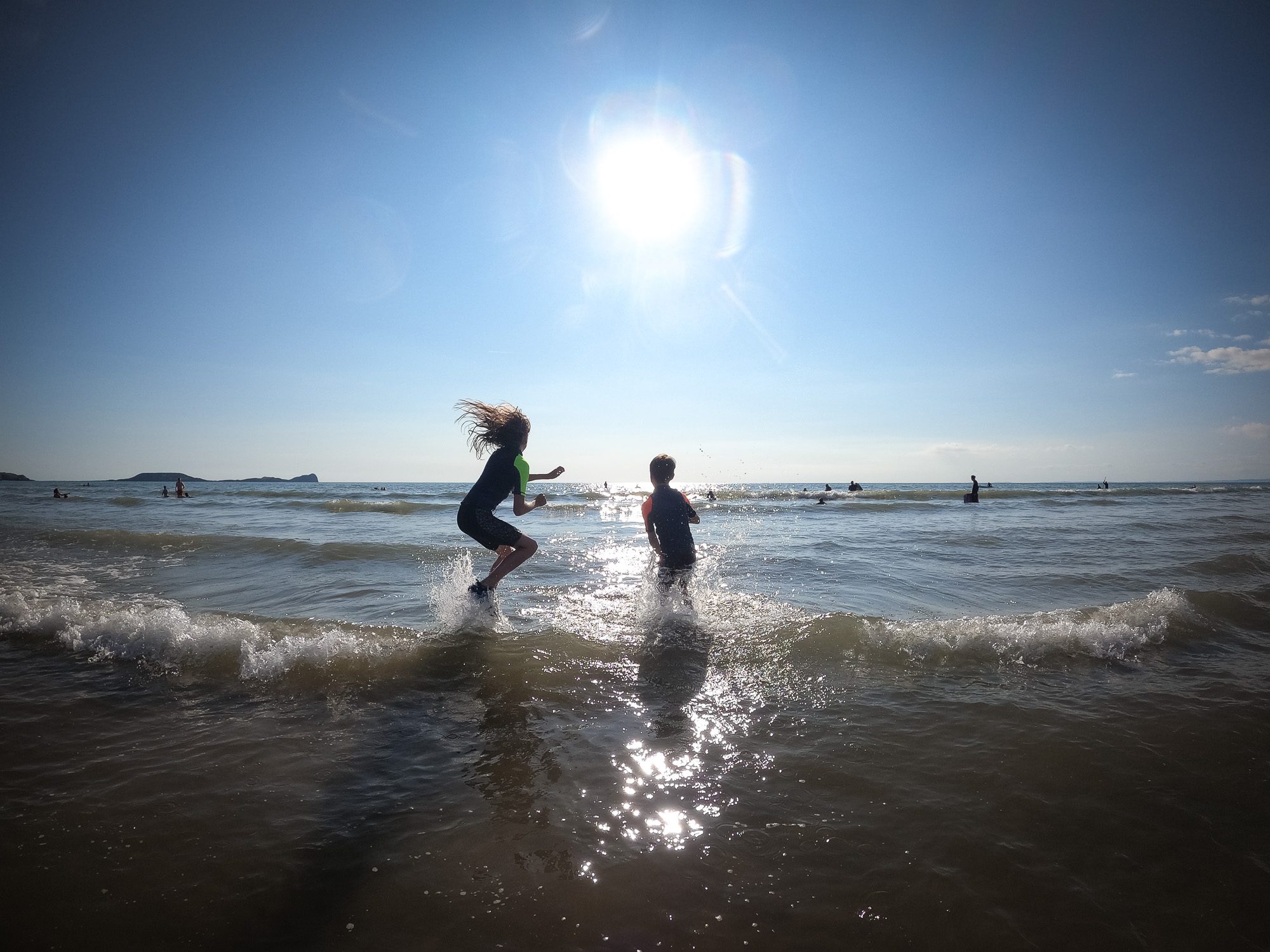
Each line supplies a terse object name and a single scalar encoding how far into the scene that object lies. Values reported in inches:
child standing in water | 300.0
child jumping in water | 276.2
